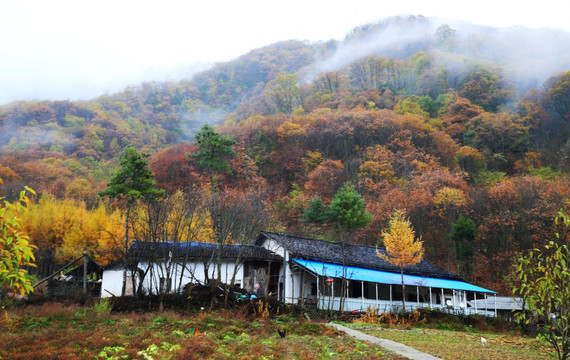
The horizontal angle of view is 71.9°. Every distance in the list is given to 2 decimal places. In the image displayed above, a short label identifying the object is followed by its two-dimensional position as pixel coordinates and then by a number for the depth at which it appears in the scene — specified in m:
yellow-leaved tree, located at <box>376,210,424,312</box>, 25.55
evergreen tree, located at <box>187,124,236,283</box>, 29.14
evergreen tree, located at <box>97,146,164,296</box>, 27.95
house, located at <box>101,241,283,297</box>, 26.03
